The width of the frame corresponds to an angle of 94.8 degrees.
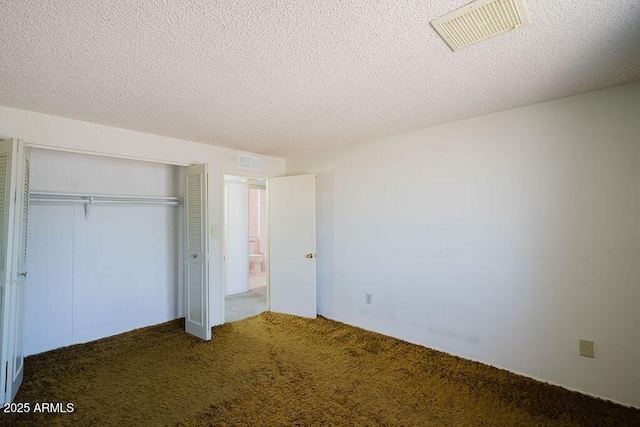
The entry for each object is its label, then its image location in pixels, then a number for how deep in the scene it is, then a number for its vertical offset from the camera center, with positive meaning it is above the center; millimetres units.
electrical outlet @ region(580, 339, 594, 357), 2252 -1003
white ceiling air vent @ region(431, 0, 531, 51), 1322 +958
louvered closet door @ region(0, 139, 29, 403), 2135 -187
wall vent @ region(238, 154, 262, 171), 4052 +861
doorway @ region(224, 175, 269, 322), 5461 -322
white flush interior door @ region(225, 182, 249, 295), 5547 -271
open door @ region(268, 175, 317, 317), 4051 -314
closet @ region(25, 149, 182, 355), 3014 -332
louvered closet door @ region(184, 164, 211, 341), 3359 -337
